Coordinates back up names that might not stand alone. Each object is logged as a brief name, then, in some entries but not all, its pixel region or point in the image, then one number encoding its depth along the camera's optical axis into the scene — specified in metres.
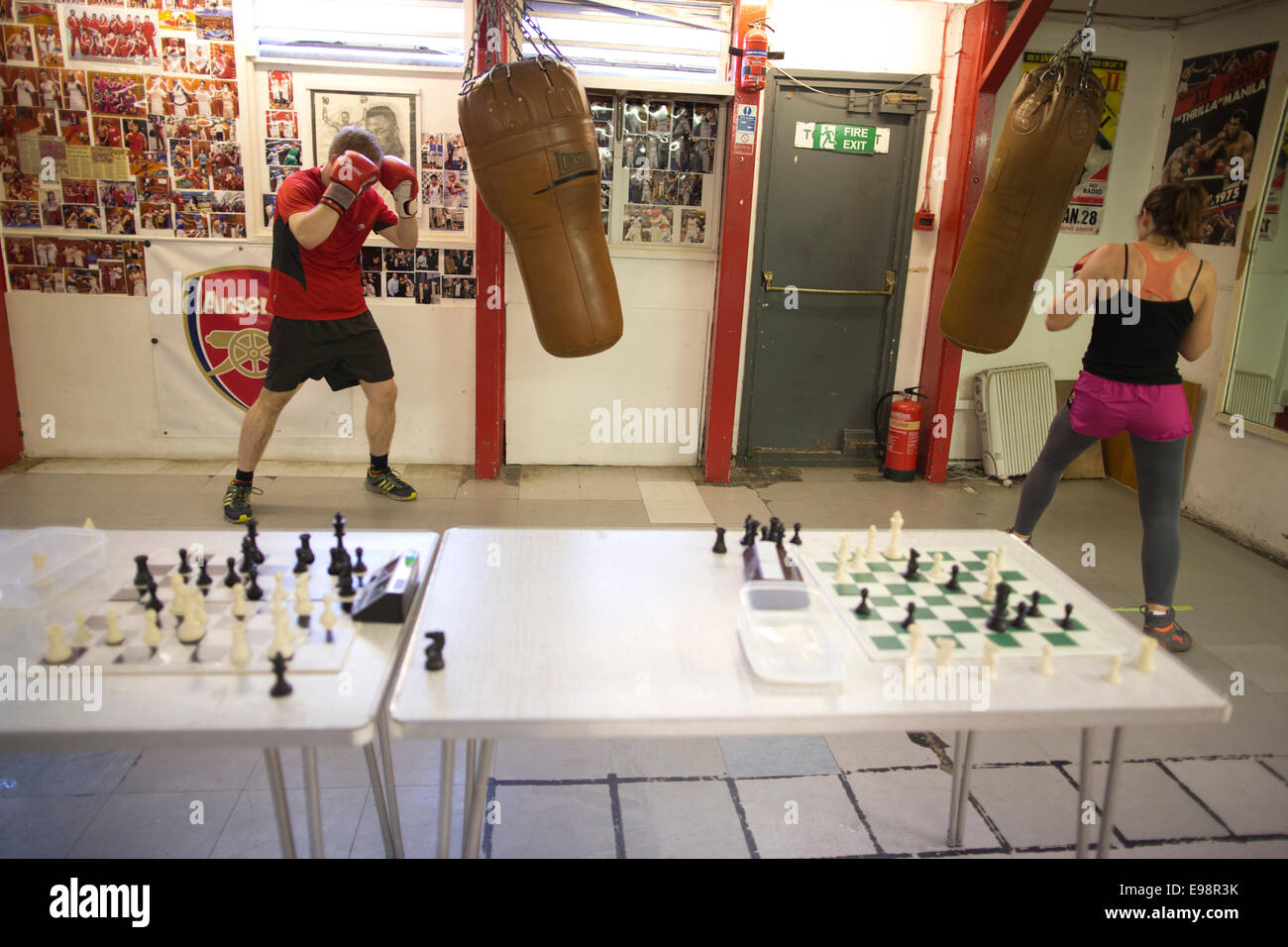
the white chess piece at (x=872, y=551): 2.26
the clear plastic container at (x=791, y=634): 1.63
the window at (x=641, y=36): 4.69
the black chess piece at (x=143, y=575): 1.89
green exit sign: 5.03
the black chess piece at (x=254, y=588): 1.88
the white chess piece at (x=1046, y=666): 1.71
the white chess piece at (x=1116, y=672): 1.69
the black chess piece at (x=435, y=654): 1.59
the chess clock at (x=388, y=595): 1.78
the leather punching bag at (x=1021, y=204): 2.56
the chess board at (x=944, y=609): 1.82
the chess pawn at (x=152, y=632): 1.66
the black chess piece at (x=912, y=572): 2.16
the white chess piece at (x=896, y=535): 2.28
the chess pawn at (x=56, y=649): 1.59
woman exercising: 2.96
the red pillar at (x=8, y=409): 4.79
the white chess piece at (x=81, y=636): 1.66
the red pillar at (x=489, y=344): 4.73
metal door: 5.02
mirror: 4.30
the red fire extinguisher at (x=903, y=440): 5.24
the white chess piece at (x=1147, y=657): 1.73
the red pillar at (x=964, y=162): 4.73
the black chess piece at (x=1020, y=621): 1.91
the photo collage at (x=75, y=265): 4.74
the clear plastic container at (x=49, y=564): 1.87
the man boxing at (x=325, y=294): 3.78
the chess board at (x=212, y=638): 1.61
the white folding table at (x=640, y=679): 1.50
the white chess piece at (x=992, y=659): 1.69
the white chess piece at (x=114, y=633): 1.67
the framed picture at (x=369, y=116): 4.65
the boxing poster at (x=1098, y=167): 5.09
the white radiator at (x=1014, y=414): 5.42
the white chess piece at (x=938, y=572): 2.15
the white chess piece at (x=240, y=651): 1.60
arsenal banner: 4.83
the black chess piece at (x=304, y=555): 2.05
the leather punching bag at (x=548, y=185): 2.38
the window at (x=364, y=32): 4.57
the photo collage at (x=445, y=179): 4.77
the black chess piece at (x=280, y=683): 1.50
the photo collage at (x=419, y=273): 4.93
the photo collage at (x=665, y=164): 4.89
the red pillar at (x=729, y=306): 4.75
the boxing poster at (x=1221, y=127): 4.47
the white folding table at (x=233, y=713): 1.40
